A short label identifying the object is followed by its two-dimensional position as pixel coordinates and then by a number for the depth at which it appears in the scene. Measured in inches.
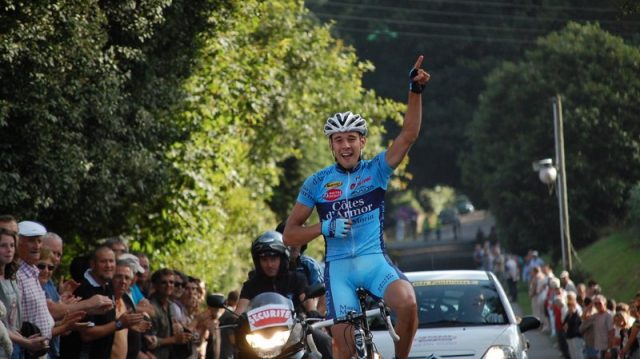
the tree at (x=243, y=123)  1147.3
